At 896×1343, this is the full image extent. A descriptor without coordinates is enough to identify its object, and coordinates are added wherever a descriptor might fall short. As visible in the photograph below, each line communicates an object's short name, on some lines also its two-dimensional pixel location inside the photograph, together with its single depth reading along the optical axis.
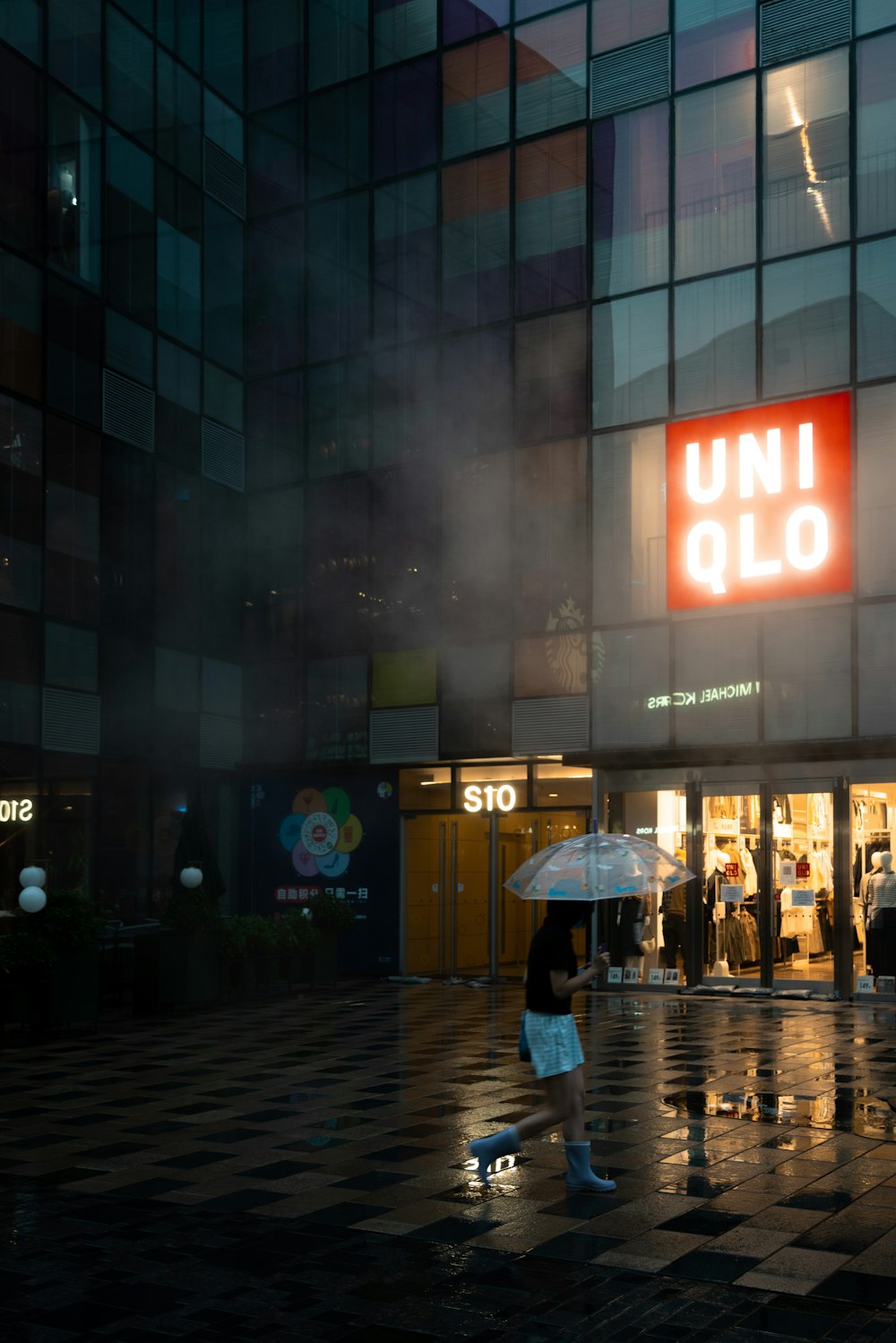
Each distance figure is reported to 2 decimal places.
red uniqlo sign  17.66
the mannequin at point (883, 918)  17.42
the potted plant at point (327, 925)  18.84
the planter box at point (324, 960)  18.75
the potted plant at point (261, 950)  17.45
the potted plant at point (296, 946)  17.98
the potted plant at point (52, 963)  13.95
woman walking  6.96
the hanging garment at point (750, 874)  18.58
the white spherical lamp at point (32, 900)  13.74
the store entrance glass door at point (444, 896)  21.48
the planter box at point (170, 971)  15.95
